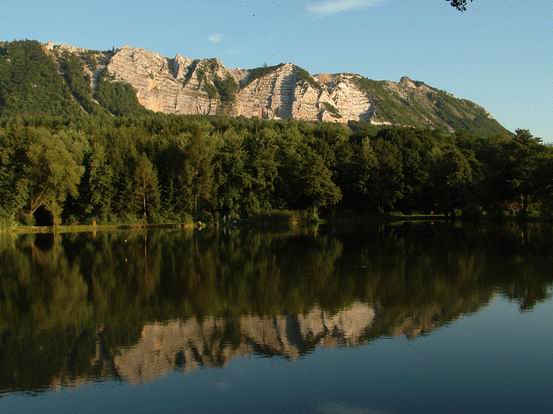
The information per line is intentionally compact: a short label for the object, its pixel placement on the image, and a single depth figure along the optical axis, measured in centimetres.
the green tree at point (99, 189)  6950
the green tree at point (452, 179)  8200
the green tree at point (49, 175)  6431
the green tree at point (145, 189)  7169
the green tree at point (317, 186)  8106
